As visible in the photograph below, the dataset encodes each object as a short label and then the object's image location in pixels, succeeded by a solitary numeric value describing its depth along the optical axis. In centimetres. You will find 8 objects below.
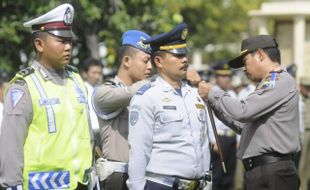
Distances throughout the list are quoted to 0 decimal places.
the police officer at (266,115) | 1300
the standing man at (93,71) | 2287
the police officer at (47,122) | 1098
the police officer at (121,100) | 1335
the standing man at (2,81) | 1827
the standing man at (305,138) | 2564
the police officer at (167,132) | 1172
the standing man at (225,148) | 2477
